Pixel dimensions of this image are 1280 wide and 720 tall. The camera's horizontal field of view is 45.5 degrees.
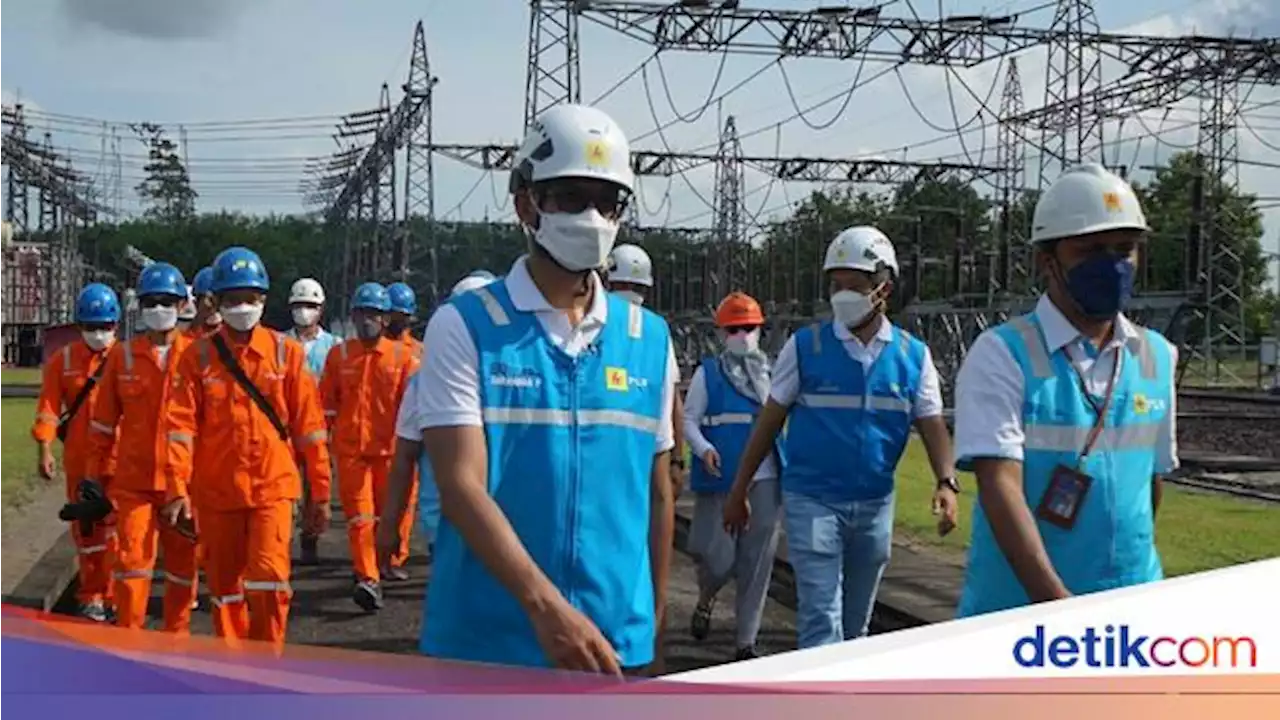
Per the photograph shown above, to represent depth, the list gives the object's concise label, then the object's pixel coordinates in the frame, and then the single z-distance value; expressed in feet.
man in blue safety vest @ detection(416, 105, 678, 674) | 9.28
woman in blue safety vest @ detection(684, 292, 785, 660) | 24.41
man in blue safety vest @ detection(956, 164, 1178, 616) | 11.03
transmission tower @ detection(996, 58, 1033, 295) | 86.53
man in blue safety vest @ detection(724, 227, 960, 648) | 18.95
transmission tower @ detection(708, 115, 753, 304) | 120.26
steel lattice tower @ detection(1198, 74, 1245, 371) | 99.28
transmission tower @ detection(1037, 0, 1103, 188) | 84.89
